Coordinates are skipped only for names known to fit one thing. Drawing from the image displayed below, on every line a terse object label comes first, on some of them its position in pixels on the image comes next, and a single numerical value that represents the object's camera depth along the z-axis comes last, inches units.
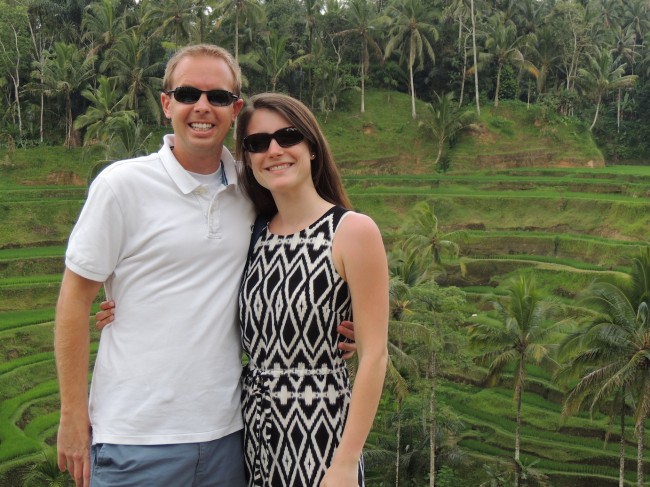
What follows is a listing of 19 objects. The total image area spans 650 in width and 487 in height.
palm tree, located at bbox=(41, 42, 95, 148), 1598.2
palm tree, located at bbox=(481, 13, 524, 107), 1822.1
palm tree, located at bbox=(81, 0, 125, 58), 1701.5
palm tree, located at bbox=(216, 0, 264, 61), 1603.1
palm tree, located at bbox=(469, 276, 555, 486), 812.0
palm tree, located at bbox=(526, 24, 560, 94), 1931.6
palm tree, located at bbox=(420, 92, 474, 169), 1696.6
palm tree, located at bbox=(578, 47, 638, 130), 1891.0
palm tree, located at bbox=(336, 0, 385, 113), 1852.9
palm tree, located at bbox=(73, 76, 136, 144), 1374.6
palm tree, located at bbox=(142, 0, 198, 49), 1512.1
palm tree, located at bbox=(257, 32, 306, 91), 1697.3
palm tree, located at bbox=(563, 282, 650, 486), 685.3
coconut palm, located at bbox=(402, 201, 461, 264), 1067.3
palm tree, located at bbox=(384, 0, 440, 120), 1822.1
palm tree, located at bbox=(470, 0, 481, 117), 1798.7
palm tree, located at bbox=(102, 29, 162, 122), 1595.7
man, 131.4
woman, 129.7
